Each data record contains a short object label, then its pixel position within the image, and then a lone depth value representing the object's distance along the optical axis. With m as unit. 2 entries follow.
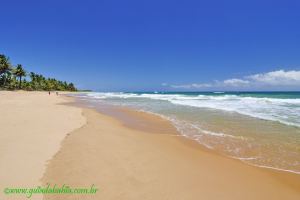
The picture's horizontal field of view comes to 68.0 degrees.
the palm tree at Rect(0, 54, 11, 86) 58.94
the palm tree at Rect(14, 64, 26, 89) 67.43
